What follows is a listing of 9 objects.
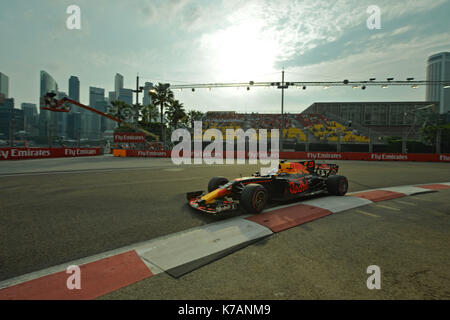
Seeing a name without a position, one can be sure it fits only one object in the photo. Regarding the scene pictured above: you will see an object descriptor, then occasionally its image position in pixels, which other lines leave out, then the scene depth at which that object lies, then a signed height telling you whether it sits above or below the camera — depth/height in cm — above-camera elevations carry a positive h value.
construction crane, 2108 +447
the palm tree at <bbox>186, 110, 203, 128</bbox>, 6531 +1062
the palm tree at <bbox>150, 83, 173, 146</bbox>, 3962 +939
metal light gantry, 2427 +766
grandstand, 3587 +531
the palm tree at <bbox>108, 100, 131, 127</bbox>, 4234 +777
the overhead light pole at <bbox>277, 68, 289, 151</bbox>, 2447 +704
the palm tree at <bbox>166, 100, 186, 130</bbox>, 4247 +730
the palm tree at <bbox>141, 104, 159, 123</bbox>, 4862 +823
